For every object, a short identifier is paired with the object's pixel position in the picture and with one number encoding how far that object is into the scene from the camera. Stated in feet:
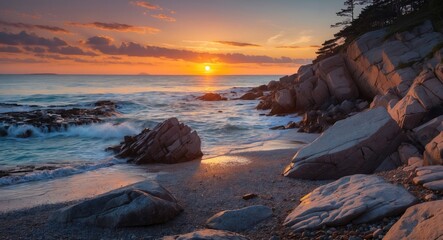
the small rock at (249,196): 35.07
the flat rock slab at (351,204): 22.52
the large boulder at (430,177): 24.36
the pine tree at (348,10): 177.08
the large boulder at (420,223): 17.34
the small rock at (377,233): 20.41
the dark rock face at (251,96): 211.04
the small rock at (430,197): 22.90
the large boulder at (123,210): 28.60
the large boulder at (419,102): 44.19
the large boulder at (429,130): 39.17
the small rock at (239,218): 27.27
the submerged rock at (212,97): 213.05
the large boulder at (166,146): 61.93
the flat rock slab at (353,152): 38.75
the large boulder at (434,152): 30.48
